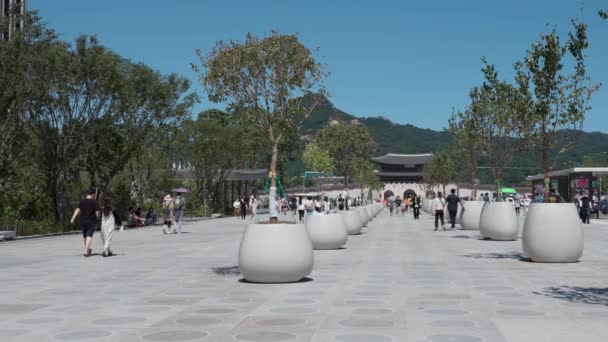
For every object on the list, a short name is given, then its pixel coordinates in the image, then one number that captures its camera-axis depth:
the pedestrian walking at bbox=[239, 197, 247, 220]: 46.91
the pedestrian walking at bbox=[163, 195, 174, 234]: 26.52
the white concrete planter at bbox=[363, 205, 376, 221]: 35.43
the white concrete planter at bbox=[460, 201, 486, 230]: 26.23
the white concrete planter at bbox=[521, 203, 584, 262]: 12.99
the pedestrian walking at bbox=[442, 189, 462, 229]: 26.97
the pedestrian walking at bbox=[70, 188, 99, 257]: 16.02
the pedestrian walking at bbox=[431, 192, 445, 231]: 27.16
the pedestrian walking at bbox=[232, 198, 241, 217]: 50.69
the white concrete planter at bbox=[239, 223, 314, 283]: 10.22
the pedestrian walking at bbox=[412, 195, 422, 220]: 41.88
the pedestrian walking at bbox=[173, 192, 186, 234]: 26.12
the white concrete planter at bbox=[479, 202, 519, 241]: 19.84
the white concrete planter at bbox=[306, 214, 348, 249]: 16.98
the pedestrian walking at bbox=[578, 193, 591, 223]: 32.63
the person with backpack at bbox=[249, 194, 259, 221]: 40.90
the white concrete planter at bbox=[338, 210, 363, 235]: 23.61
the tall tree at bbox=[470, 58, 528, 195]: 28.89
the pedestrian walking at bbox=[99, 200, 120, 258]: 16.06
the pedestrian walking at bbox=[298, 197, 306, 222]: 39.09
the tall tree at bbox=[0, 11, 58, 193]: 24.58
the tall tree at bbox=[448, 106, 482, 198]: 33.38
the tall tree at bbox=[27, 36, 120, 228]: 27.86
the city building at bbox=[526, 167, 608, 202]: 43.62
